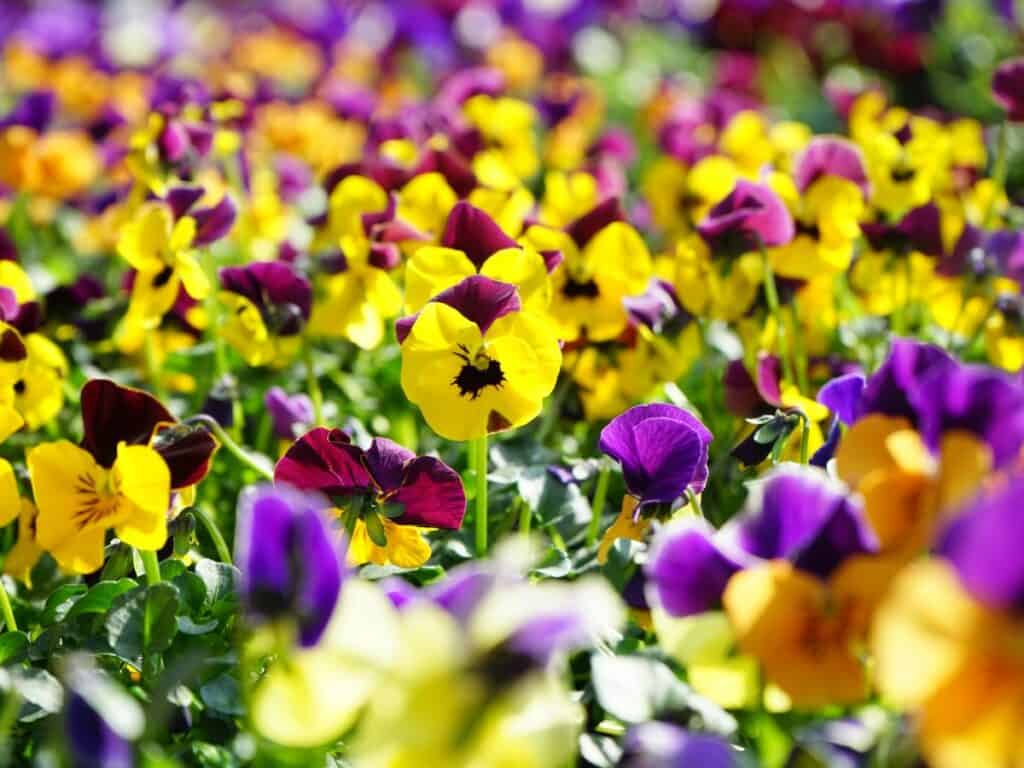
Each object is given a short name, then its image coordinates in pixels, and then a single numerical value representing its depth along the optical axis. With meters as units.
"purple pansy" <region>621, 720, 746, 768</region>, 0.54
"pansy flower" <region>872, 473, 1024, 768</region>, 0.52
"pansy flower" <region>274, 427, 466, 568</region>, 0.66
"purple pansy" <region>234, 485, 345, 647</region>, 0.56
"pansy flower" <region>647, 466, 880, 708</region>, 0.56
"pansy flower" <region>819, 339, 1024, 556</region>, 0.56
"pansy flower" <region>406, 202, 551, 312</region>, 0.68
